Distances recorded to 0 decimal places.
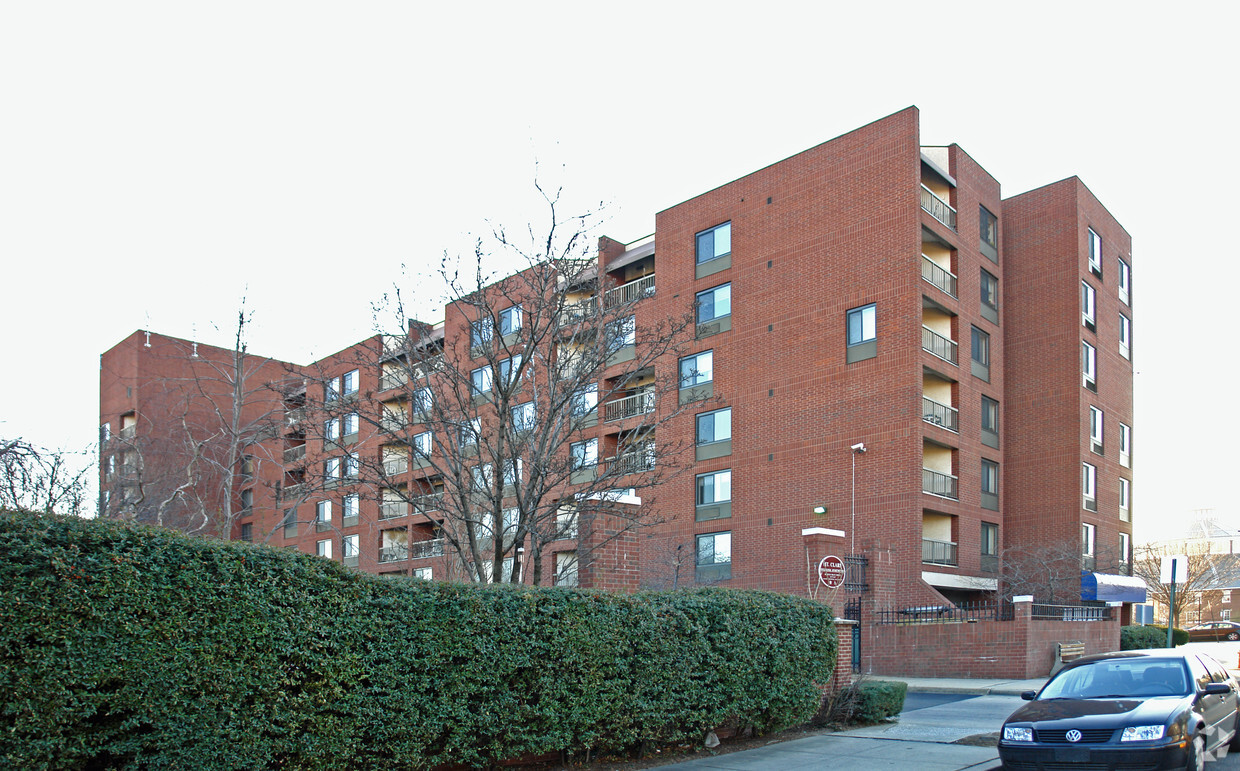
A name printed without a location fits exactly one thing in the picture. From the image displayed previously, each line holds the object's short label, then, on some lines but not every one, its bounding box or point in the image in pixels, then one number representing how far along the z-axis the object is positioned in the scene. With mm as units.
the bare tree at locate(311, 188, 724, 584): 13672
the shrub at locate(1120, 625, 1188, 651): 32250
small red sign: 18250
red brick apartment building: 32156
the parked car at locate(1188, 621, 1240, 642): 56384
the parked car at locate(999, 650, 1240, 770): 9680
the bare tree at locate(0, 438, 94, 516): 11984
